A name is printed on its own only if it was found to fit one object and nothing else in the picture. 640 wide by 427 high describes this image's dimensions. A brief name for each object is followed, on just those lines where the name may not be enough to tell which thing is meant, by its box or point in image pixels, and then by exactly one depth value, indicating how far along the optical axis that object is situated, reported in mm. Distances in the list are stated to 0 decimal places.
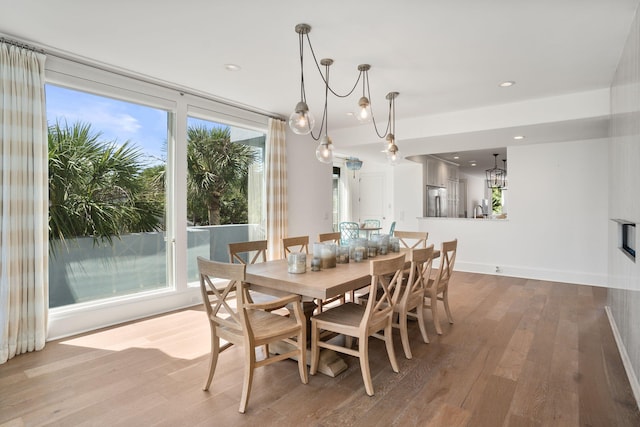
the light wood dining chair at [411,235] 4113
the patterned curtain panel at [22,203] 2752
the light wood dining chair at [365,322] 2229
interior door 9219
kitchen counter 6568
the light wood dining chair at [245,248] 3171
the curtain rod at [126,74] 2903
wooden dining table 2148
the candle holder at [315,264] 2662
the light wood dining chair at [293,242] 3695
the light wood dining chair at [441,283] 3266
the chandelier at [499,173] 8317
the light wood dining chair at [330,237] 4062
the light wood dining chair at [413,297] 2732
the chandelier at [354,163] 7586
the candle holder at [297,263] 2523
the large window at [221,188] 4340
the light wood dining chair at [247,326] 2006
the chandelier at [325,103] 2730
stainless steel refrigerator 8054
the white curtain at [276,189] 5070
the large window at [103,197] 3268
